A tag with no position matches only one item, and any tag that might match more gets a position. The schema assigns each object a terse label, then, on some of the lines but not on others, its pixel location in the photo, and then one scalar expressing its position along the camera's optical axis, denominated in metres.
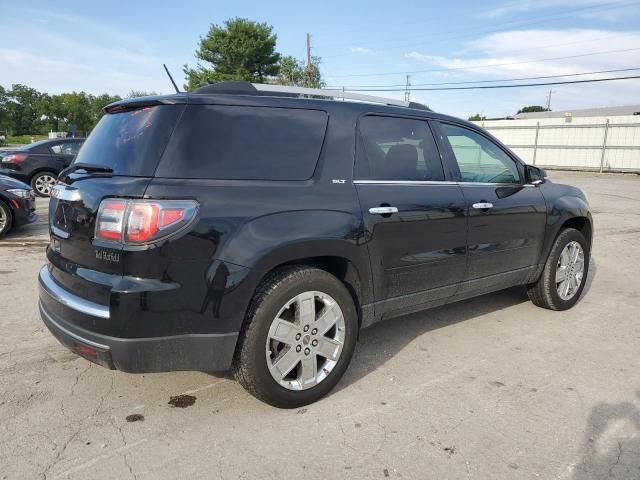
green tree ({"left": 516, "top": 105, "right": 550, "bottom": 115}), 99.12
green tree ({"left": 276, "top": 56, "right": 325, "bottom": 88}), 48.07
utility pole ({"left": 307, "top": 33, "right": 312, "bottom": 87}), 45.77
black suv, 2.51
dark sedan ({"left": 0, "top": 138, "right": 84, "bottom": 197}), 12.28
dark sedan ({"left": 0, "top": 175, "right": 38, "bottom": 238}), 7.84
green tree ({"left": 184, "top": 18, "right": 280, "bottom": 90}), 45.75
